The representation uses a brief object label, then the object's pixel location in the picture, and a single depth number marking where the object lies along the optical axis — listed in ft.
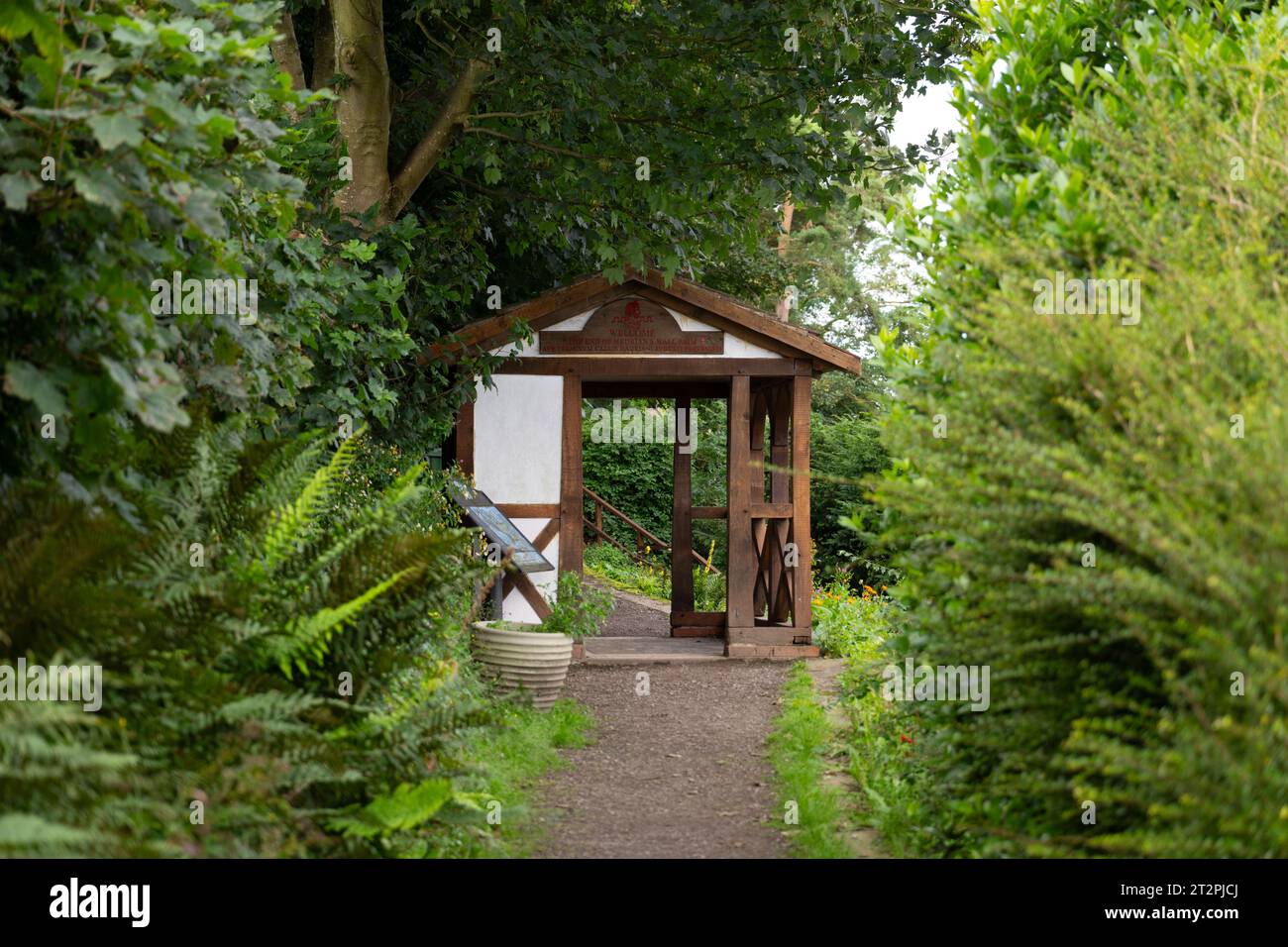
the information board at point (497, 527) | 32.04
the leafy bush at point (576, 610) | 30.78
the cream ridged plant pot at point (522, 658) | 28.40
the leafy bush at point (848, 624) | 37.47
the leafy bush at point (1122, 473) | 8.93
